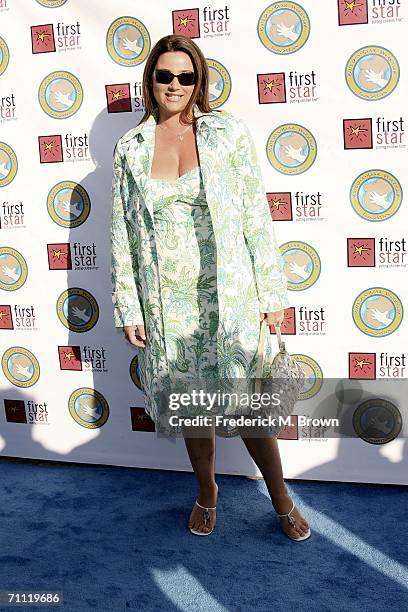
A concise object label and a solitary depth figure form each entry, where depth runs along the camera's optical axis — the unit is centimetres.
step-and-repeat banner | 278
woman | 245
